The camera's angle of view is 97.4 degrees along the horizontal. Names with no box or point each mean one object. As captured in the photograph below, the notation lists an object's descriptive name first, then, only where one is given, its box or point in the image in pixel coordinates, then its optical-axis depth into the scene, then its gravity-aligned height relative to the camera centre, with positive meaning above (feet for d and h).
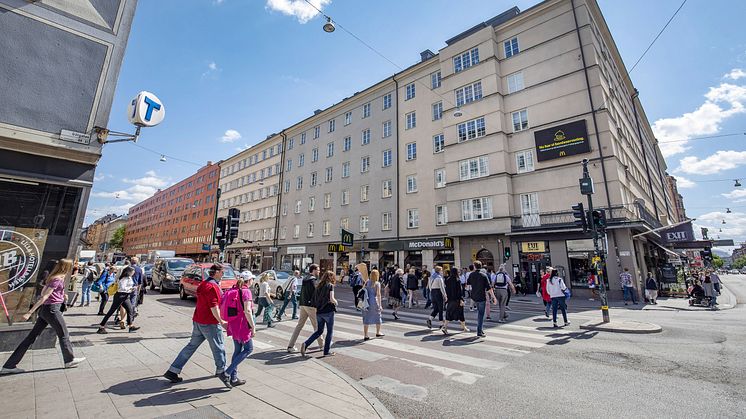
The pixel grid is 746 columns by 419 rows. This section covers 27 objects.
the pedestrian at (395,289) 42.12 -1.91
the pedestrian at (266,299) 33.65 -2.77
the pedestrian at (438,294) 33.78 -1.91
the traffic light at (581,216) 38.11 +7.14
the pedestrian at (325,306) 22.82 -2.25
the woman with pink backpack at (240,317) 16.98 -2.37
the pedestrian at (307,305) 23.35 -2.31
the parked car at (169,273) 61.21 -0.54
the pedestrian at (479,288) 28.91 -1.07
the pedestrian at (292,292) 37.28 -2.24
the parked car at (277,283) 51.29 -1.79
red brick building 204.85 +40.21
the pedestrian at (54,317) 17.13 -2.60
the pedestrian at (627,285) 57.62 -0.98
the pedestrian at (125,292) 29.25 -2.03
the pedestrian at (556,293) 33.68 -1.53
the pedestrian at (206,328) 16.20 -2.82
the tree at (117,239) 363.35 +32.58
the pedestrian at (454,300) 30.17 -2.19
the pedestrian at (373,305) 28.30 -2.65
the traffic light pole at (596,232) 36.37 +5.31
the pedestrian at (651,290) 57.00 -1.71
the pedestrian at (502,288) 37.86 -1.36
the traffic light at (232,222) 34.91 +5.14
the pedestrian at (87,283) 44.27 -1.98
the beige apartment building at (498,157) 67.72 +30.06
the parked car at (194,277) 47.58 -1.01
